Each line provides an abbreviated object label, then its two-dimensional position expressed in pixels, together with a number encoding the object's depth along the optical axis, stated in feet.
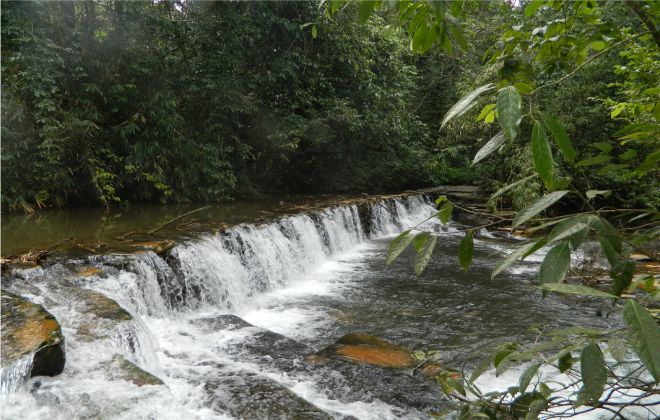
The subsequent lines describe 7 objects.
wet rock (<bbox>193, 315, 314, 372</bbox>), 13.93
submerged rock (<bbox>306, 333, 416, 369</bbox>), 14.11
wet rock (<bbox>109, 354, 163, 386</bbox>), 10.33
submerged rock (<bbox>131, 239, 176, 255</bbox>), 19.20
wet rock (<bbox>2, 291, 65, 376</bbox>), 10.02
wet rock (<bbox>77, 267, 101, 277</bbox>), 16.02
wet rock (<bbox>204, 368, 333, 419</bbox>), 10.52
